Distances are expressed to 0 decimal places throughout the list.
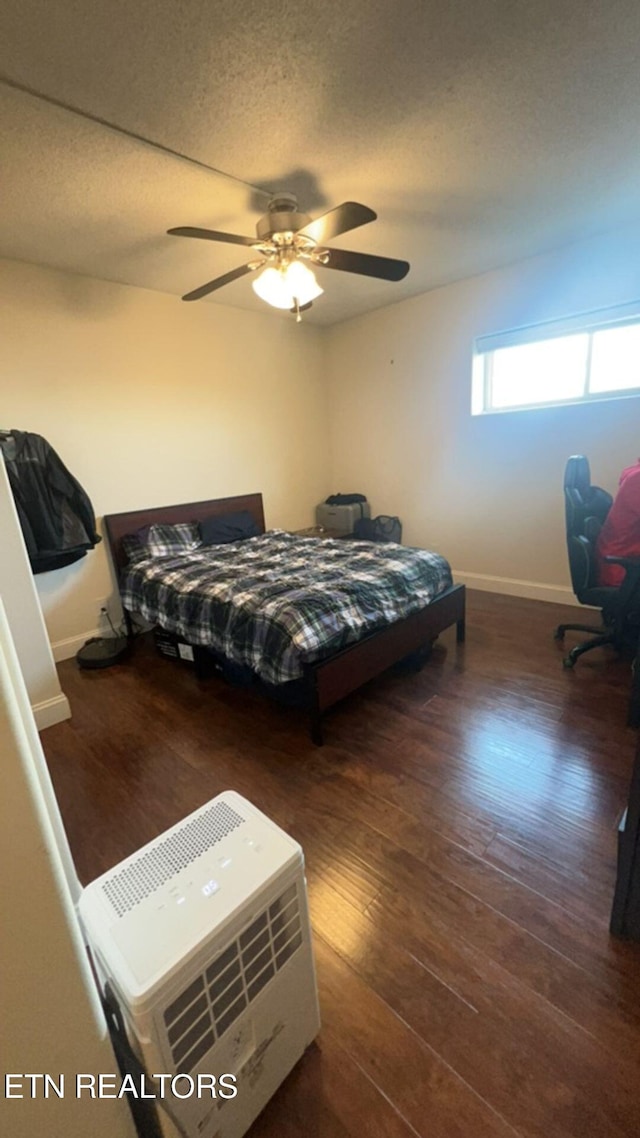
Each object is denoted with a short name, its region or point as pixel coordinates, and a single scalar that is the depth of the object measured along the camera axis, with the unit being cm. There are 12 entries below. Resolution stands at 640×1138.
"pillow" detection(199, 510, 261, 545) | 362
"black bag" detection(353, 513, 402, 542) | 445
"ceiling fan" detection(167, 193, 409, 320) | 197
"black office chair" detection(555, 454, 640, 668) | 234
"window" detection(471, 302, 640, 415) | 300
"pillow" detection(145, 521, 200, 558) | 329
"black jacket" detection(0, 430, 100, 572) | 265
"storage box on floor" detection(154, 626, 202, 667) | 271
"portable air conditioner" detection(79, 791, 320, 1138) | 69
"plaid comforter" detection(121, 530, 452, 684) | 201
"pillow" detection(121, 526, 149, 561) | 322
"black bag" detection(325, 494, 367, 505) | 464
